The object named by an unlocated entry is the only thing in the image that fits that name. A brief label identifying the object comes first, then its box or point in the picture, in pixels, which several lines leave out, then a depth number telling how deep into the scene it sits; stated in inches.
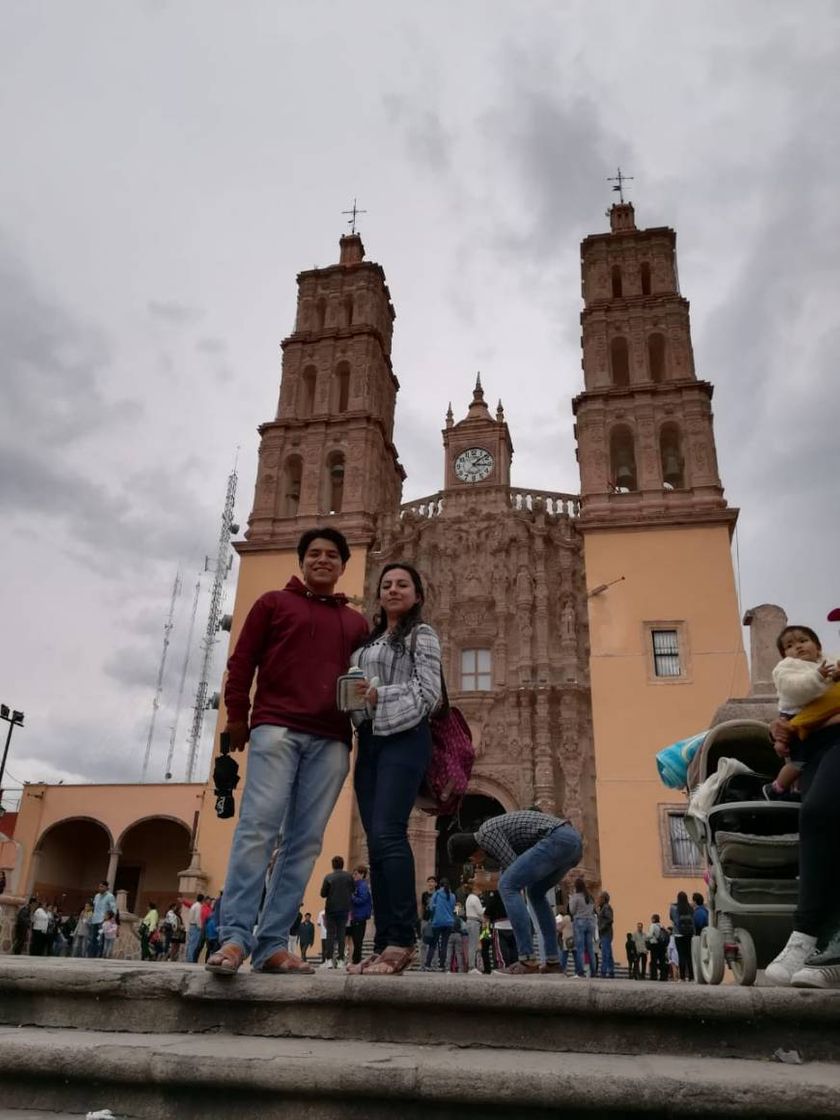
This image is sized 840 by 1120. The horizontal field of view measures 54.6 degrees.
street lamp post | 786.2
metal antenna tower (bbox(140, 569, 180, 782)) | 1450.5
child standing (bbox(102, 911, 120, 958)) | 522.9
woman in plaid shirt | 122.6
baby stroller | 136.0
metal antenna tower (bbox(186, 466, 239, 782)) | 1553.9
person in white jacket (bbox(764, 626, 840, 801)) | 117.1
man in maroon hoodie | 117.5
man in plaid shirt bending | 180.7
